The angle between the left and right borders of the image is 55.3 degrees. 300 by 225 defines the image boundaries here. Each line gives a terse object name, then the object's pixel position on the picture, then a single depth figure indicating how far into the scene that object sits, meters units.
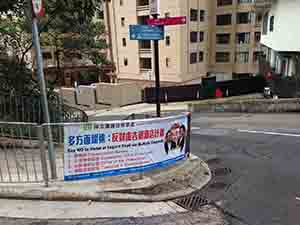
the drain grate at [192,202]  4.88
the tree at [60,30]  8.07
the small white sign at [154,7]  5.87
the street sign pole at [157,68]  6.04
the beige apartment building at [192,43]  28.70
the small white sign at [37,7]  4.26
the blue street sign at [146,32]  5.68
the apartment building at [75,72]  31.74
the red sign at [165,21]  5.90
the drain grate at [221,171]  6.42
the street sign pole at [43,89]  4.53
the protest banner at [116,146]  4.75
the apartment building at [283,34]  18.12
